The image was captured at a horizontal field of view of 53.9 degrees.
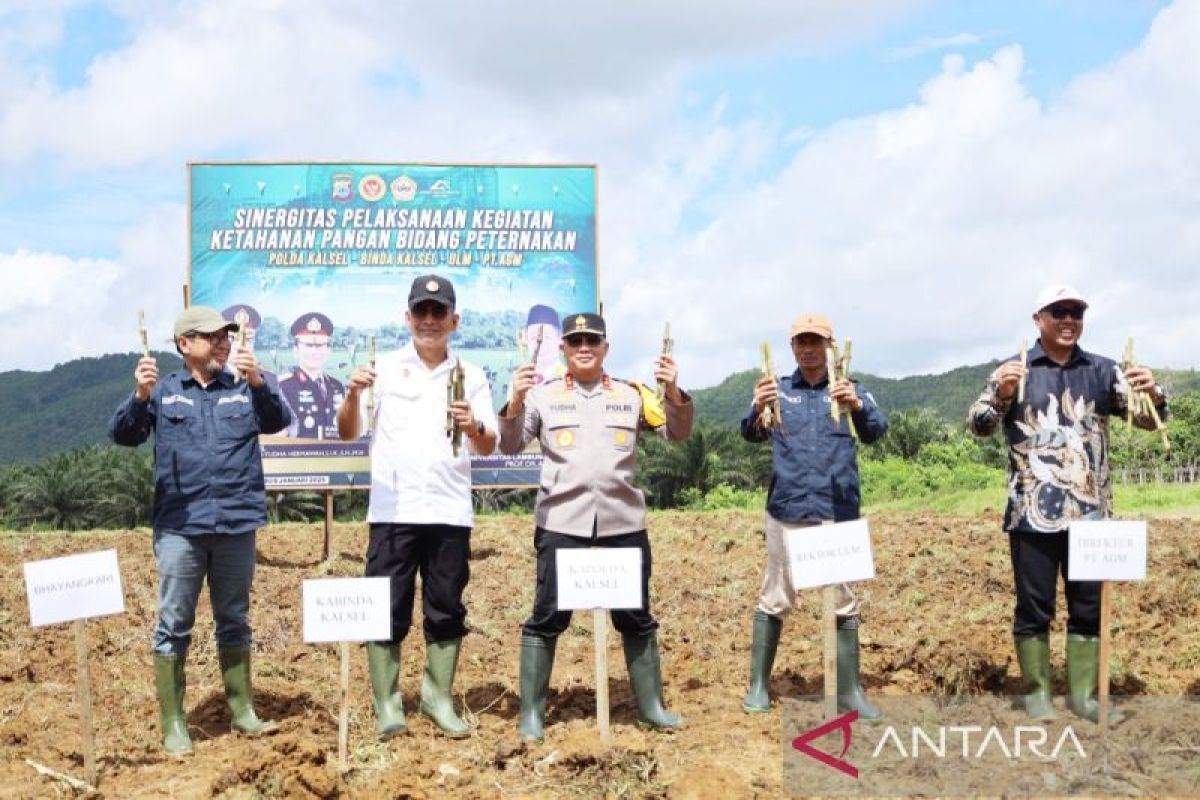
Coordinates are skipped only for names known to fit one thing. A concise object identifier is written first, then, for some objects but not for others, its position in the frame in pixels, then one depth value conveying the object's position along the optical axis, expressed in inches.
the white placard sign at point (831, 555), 178.4
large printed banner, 389.1
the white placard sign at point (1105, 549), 187.5
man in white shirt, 189.8
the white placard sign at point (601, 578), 180.5
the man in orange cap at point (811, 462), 195.6
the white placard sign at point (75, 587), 179.2
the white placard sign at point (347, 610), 178.5
